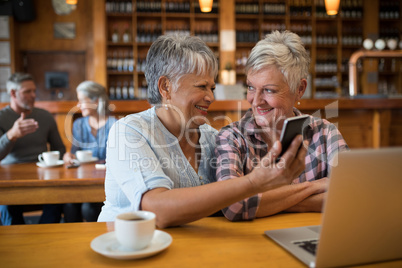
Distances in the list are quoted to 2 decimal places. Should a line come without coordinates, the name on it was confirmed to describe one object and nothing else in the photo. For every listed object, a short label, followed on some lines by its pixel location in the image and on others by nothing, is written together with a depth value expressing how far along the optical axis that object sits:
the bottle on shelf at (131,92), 6.56
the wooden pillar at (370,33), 6.92
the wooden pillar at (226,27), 6.34
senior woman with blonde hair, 1.42
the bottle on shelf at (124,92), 6.53
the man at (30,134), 2.84
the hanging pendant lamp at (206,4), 3.23
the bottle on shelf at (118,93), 6.55
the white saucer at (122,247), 0.79
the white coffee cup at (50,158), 2.13
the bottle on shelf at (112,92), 6.55
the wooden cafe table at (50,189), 1.73
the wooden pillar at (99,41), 6.20
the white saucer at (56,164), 2.13
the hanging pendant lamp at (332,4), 3.38
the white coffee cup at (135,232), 0.80
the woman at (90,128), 2.54
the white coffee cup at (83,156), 2.29
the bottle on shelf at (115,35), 6.47
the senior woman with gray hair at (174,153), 1.00
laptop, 0.67
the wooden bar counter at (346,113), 3.61
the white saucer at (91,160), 2.28
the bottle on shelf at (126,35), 6.52
